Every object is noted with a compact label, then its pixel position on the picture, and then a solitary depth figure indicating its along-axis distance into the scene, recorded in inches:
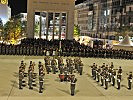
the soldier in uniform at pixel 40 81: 727.2
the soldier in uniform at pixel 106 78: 781.4
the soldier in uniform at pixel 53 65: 1004.6
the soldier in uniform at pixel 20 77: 746.4
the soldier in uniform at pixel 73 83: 701.3
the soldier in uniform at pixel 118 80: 796.0
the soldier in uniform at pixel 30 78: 752.0
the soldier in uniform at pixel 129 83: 798.1
